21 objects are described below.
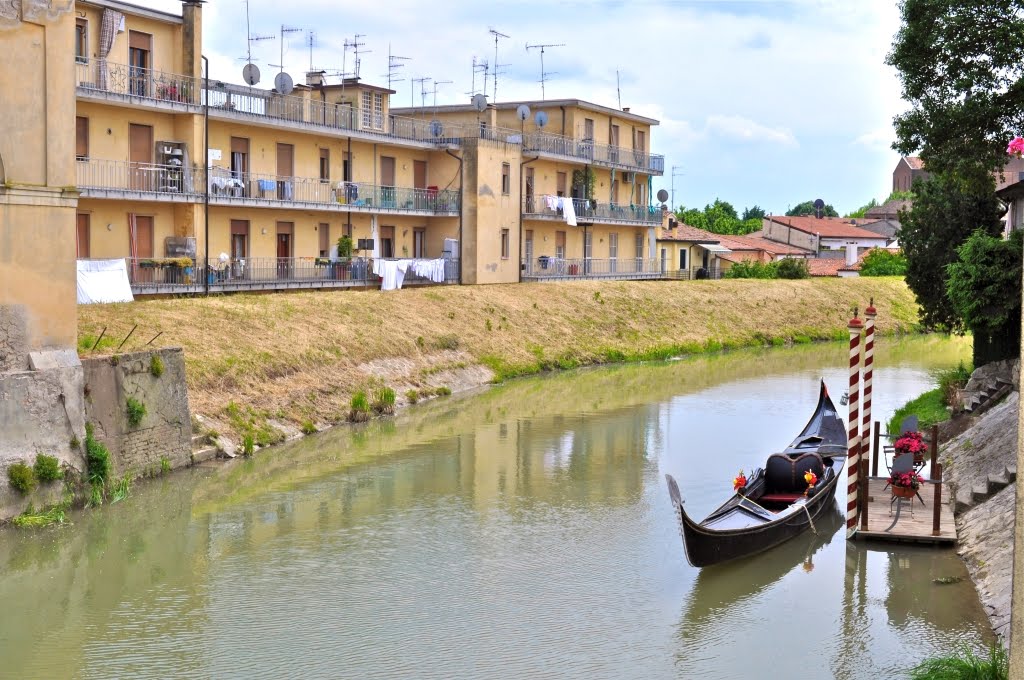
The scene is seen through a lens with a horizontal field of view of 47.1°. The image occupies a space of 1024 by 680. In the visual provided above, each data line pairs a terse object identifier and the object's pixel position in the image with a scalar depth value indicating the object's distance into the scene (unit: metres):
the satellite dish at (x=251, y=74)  42.19
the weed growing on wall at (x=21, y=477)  20.03
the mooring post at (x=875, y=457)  23.31
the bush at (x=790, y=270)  70.94
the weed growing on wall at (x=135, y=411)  23.38
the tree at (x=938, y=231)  35.88
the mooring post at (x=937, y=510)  18.81
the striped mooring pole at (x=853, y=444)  19.23
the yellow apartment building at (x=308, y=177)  36.47
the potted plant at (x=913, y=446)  21.42
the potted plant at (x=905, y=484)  19.70
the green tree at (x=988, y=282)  26.14
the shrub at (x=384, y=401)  33.66
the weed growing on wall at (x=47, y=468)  20.52
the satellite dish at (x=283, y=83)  43.75
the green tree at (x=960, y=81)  23.42
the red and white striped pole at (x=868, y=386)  20.47
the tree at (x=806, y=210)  138.73
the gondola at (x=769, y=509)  17.81
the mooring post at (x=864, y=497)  19.42
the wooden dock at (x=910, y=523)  18.95
